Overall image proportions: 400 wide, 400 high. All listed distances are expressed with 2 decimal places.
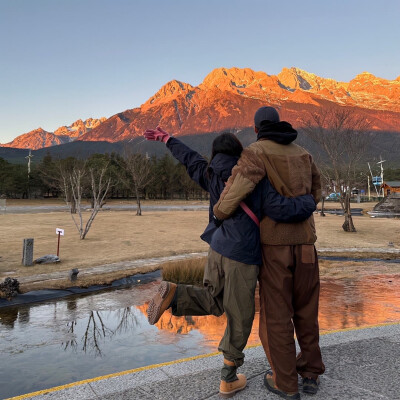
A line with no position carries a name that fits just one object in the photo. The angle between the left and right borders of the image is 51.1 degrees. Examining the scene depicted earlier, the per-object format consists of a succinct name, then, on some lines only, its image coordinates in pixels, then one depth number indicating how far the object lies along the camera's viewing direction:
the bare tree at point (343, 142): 21.83
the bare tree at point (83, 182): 17.28
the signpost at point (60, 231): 12.16
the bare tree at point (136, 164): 38.36
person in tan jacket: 2.86
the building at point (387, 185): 74.61
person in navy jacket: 2.87
